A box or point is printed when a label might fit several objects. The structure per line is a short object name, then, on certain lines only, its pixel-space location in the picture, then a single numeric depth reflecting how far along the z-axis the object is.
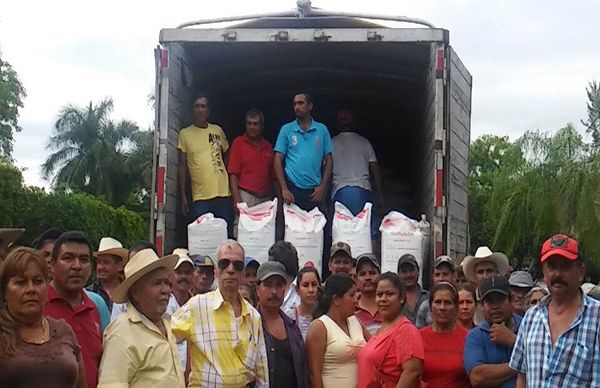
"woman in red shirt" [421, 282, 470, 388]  4.43
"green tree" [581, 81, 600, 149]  27.81
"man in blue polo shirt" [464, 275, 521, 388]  4.25
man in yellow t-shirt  7.13
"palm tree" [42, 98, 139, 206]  46.50
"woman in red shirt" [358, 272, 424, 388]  4.29
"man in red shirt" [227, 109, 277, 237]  7.32
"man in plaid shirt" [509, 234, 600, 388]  3.63
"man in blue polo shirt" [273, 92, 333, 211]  7.28
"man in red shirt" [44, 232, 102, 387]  3.79
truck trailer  6.62
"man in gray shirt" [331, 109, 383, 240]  7.47
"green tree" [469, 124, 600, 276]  19.84
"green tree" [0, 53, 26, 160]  33.16
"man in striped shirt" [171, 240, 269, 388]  4.30
